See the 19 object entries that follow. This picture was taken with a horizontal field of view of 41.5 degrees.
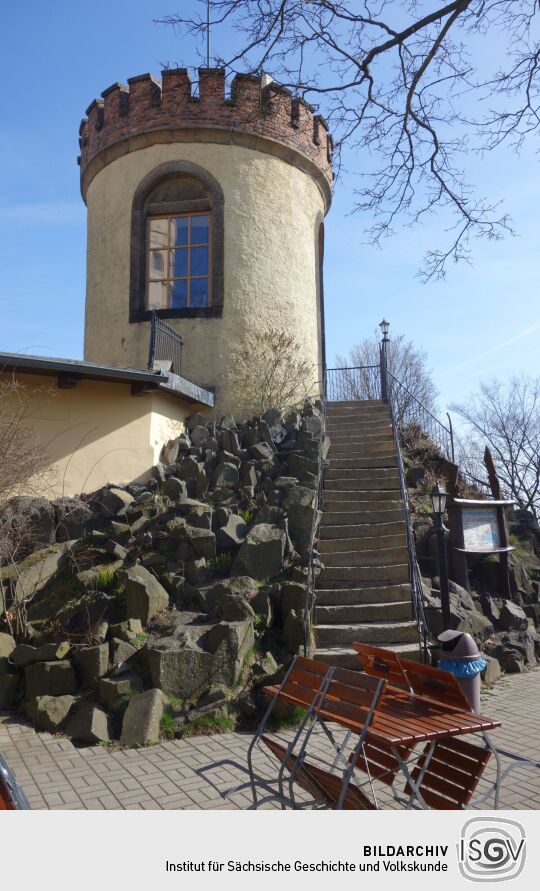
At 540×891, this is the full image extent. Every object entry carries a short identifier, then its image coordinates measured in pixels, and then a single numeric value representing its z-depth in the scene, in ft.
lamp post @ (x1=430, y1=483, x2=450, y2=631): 27.40
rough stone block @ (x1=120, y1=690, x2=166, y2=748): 20.59
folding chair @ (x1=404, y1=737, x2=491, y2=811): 12.78
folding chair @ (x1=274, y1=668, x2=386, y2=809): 11.85
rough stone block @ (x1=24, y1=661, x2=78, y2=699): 23.11
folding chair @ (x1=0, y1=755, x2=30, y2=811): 8.93
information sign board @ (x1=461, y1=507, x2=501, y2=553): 33.72
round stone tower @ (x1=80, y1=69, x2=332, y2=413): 44.42
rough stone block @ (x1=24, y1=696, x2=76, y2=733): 21.91
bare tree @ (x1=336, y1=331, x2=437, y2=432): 53.23
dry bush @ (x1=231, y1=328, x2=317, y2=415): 43.93
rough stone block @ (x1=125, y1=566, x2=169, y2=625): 25.64
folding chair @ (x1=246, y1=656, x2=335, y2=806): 13.47
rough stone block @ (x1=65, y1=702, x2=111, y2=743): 20.83
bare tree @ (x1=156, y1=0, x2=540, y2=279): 21.18
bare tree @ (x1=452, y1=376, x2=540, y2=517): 107.65
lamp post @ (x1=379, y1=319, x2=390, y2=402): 48.29
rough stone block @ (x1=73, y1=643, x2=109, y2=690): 22.98
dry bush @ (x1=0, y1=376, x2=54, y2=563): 28.17
